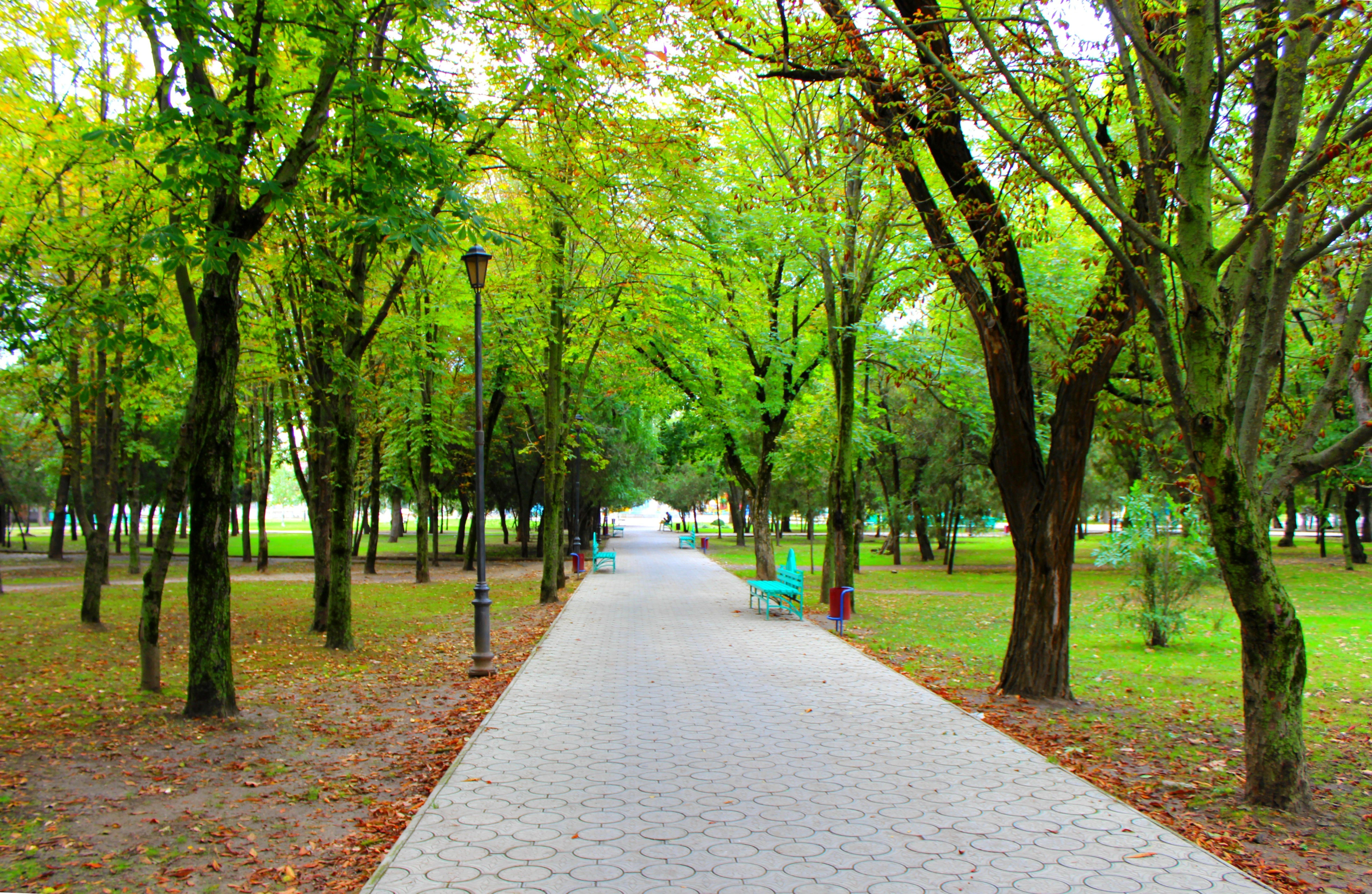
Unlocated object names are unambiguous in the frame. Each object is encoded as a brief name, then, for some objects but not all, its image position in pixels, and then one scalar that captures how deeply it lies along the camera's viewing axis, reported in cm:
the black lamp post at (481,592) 997
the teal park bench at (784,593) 1591
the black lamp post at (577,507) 2986
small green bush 1184
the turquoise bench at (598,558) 2991
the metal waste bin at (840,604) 1398
